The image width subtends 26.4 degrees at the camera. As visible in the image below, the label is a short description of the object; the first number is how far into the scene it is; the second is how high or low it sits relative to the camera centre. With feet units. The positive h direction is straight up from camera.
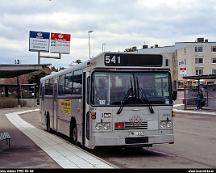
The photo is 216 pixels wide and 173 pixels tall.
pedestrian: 137.39 -2.82
